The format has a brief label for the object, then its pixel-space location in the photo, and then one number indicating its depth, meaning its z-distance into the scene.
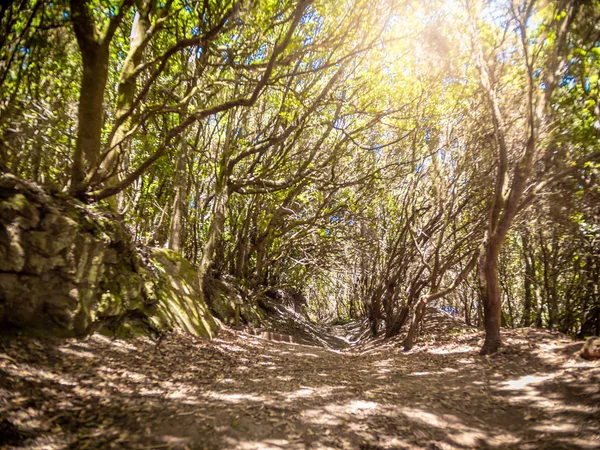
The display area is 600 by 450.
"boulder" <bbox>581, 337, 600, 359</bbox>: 4.65
